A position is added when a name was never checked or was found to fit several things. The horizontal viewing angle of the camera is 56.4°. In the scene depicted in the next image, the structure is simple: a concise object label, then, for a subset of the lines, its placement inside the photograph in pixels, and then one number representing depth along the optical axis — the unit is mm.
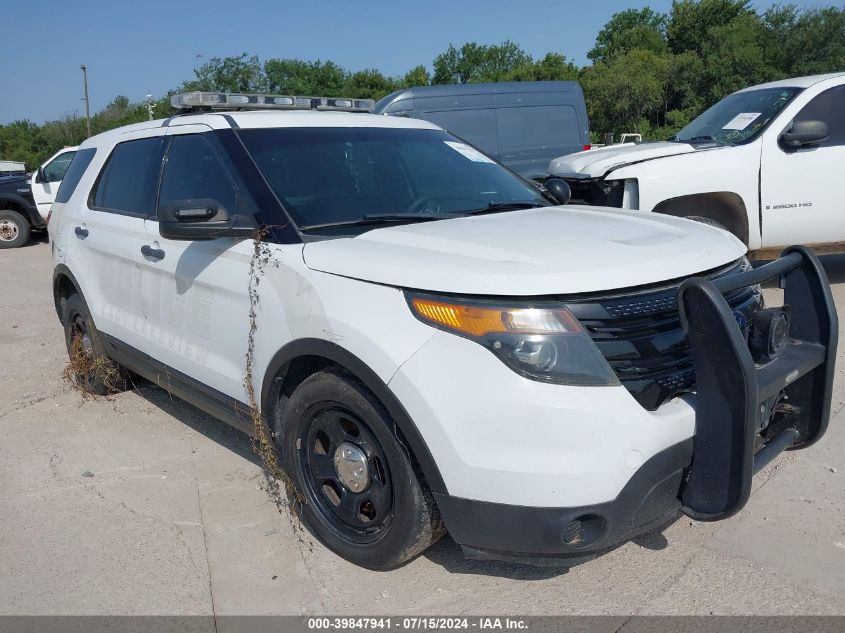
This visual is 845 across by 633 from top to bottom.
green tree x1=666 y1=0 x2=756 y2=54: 54312
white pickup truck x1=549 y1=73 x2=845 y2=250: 6582
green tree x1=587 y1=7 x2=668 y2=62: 67494
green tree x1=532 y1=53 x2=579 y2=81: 58819
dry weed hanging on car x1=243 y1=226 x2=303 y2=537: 3287
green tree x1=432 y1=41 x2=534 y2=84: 73000
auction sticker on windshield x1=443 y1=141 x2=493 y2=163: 4336
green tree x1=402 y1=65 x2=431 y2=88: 65812
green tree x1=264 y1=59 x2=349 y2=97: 56188
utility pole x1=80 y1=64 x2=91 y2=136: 55094
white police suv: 2508
